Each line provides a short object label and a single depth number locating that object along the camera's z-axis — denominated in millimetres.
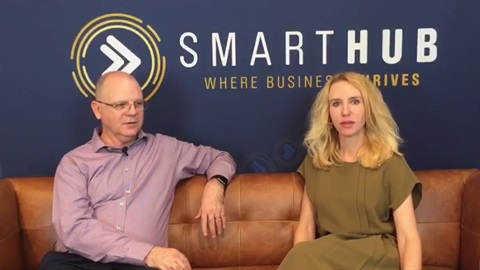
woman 2051
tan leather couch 2330
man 2127
